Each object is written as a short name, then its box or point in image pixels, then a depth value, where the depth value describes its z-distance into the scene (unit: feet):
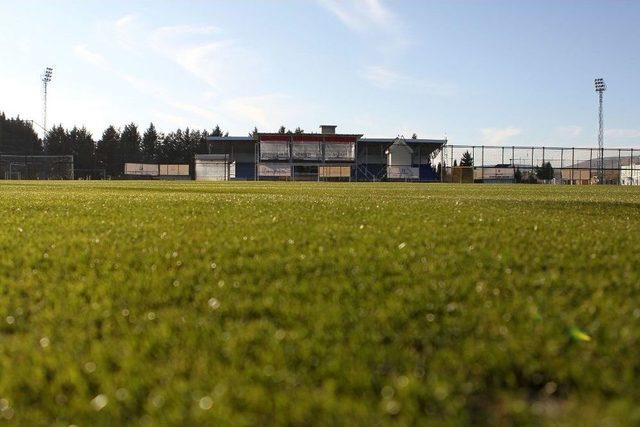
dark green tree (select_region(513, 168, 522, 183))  189.57
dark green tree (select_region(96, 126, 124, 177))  283.05
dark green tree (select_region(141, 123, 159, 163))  347.91
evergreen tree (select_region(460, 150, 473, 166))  216.90
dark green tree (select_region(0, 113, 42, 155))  296.92
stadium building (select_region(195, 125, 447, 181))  200.54
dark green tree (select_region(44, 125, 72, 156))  303.89
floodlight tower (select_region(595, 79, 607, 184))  228.31
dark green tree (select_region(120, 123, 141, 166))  308.19
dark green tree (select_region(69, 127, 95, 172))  292.20
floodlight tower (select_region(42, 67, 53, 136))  233.35
